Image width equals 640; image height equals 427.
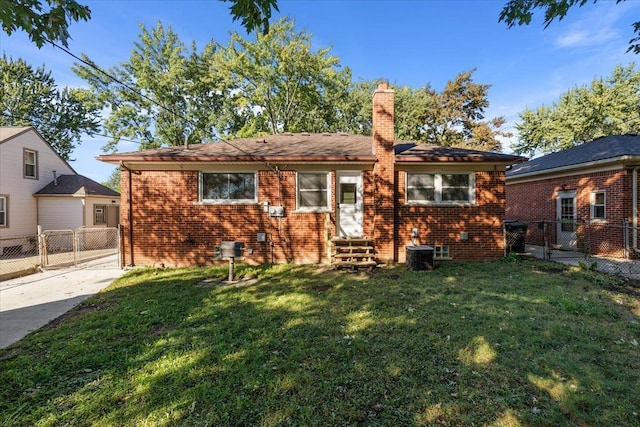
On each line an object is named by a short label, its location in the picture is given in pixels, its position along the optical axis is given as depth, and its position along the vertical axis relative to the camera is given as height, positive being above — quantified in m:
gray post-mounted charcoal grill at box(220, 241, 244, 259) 6.91 -0.92
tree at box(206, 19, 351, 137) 21.05 +10.25
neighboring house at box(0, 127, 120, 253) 13.55 +1.06
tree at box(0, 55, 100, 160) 23.53 +9.34
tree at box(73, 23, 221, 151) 23.33 +10.23
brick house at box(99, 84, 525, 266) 8.63 +0.27
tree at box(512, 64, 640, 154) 22.44 +7.92
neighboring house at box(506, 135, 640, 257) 9.38 +0.60
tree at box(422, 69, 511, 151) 24.59 +8.18
